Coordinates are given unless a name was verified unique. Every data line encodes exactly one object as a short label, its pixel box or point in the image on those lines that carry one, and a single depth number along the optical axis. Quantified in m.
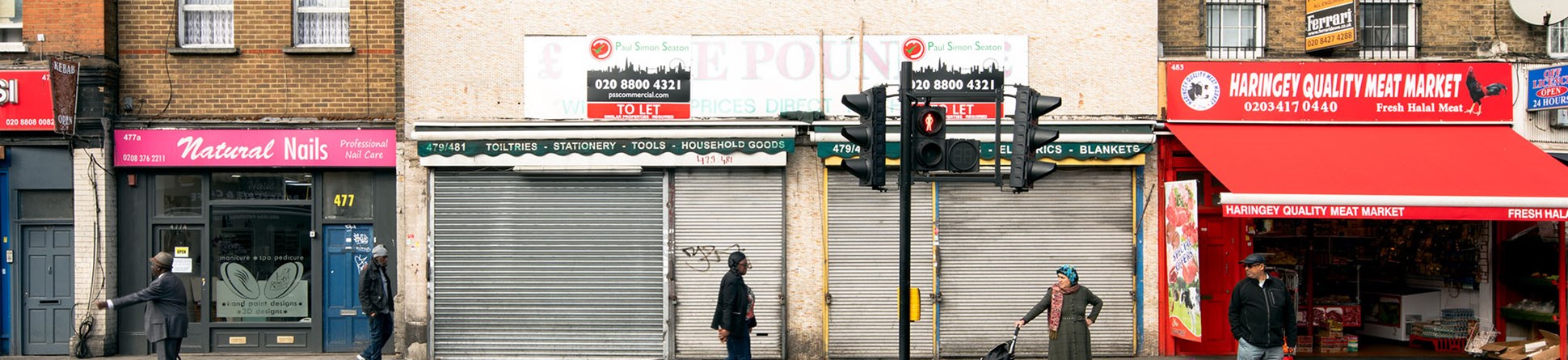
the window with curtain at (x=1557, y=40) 12.97
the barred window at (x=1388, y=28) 13.01
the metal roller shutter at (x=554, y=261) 12.50
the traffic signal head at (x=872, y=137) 7.99
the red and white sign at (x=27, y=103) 12.64
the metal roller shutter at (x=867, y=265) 12.49
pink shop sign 12.85
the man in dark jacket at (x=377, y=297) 11.34
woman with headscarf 10.19
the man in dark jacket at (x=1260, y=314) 9.78
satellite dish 12.64
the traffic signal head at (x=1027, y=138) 7.95
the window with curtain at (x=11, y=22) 13.04
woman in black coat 10.34
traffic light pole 8.00
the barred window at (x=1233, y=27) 13.03
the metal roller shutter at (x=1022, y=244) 12.49
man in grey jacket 10.55
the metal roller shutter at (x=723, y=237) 12.45
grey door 13.11
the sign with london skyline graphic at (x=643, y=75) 12.49
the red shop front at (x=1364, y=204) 11.15
